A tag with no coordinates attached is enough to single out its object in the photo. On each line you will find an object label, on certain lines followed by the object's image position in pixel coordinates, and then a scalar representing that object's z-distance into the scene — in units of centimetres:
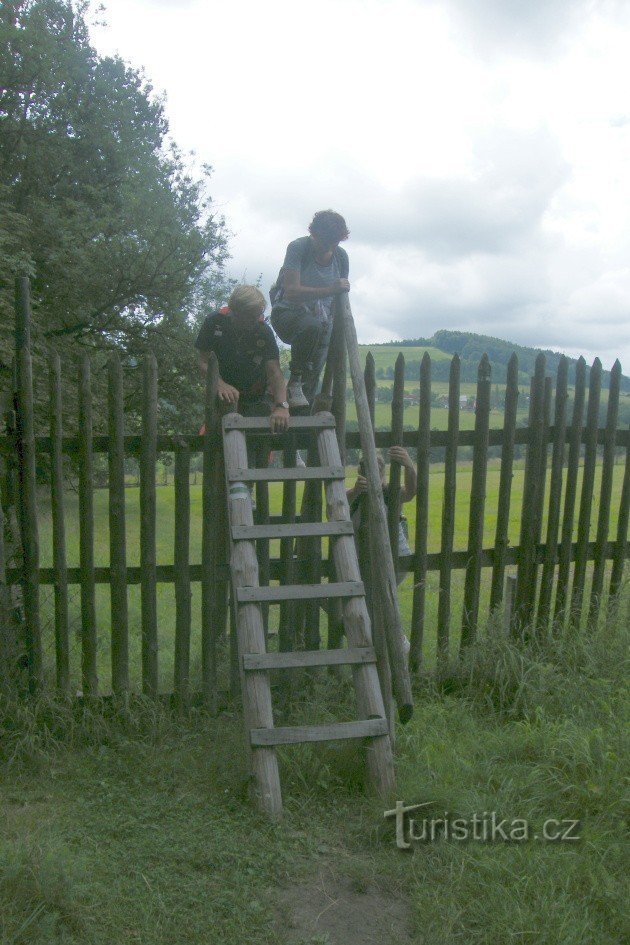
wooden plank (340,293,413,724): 375
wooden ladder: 343
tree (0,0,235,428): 1173
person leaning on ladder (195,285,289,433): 446
